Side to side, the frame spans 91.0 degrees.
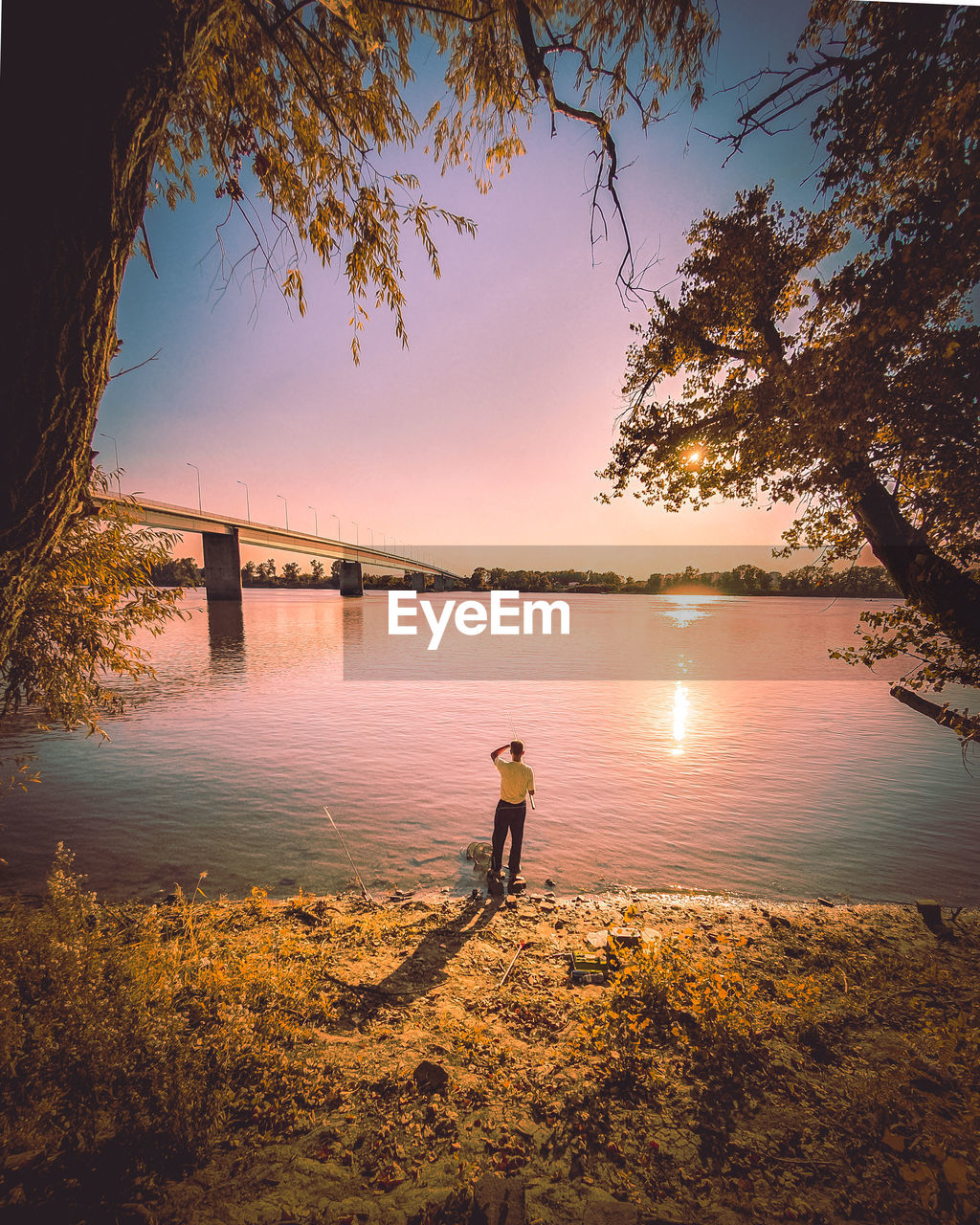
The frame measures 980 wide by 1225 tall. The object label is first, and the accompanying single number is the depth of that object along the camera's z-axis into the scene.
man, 9.05
